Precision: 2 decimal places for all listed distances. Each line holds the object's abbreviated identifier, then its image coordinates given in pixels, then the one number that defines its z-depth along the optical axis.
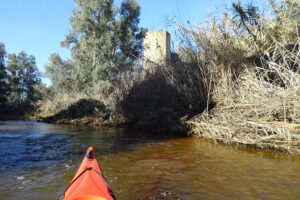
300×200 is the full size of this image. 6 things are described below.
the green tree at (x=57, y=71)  25.88
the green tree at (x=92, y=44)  16.38
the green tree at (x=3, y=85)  21.53
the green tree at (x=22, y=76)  29.57
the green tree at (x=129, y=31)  18.44
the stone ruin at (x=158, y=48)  8.96
